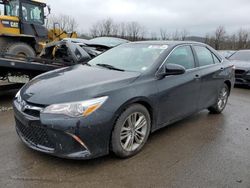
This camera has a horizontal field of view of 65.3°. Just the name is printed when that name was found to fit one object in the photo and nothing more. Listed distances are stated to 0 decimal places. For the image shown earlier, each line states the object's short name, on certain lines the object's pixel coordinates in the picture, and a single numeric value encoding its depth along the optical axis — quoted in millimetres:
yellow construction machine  6274
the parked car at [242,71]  6932
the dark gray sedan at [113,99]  2163
